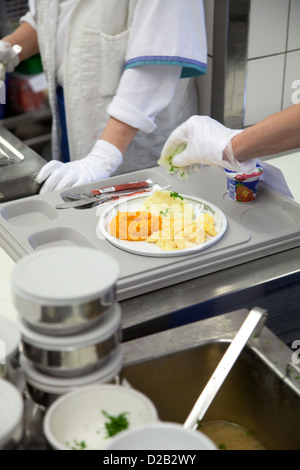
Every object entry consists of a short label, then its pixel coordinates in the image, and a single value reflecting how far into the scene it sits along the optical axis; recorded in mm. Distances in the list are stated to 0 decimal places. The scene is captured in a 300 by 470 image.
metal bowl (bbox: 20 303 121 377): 1591
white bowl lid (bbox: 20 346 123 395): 1615
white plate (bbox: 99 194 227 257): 2039
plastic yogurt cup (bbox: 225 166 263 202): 2205
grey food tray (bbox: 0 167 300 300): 2013
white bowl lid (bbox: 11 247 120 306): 1573
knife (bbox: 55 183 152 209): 2201
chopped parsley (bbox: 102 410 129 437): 1595
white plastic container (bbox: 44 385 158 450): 1589
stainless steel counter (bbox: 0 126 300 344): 1958
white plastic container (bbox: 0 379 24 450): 1546
